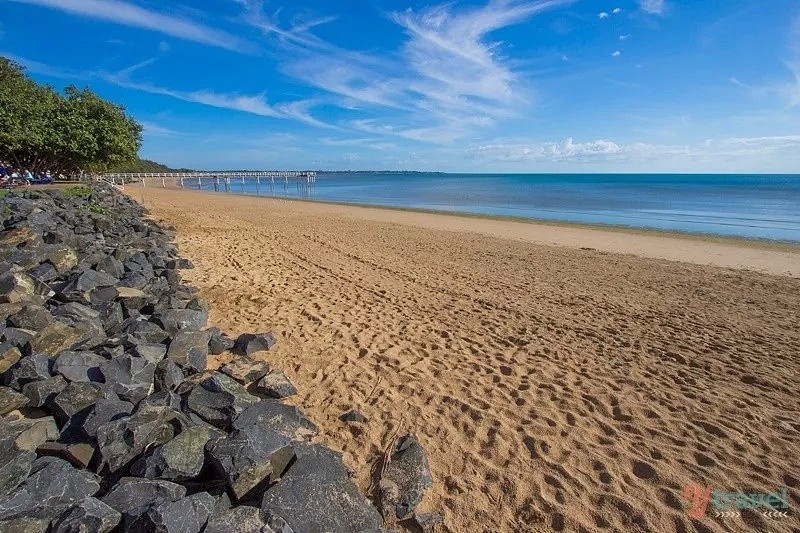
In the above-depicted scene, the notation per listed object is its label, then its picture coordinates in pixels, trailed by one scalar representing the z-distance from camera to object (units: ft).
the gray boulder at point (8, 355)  11.93
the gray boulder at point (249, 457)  8.39
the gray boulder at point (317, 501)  7.82
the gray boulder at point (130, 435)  8.77
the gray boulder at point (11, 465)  7.80
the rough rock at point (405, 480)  9.66
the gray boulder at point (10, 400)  10.24
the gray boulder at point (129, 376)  11.33
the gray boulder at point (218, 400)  10.98
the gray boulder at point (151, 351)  13.00
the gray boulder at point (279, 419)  10.78
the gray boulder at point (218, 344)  16.43
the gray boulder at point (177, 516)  6.73
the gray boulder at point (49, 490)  7.18
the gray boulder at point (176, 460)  8.42
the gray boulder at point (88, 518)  6.73
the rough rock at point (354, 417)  12.98
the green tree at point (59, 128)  74.18
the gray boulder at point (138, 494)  7.35
